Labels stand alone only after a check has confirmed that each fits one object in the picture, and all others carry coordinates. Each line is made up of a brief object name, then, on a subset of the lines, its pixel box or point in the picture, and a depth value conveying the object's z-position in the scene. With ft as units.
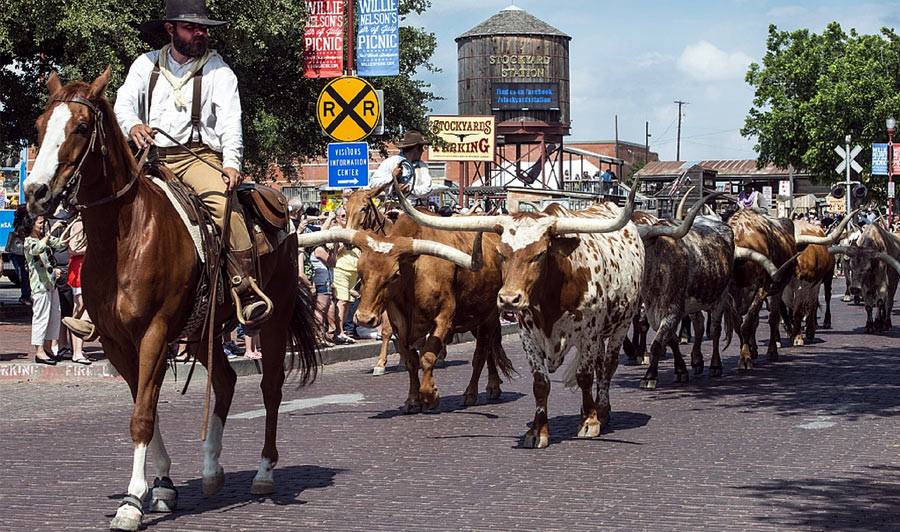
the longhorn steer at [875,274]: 66.90
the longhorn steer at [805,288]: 58.59
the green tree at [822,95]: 203.16
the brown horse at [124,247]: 22.25
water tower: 240.32
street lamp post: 144.87
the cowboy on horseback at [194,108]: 25.88
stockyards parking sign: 202.80
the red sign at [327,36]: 63.00
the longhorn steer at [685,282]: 44.29
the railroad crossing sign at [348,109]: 58.49
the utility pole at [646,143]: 418.90
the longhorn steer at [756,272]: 51.11
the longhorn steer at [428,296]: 37.35
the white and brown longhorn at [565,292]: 32.04
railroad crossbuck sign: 146.97
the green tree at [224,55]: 74.69
